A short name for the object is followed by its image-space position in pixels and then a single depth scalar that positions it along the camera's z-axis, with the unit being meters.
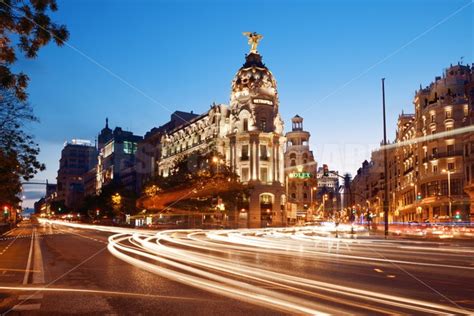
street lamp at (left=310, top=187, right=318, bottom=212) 119.38
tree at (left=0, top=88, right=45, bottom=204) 26.83
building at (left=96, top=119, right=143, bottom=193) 161.77
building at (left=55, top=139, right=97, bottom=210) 188.25
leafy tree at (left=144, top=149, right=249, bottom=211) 68.62
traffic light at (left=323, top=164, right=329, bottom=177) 40.88
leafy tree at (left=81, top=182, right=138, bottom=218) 90.31
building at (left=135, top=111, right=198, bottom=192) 115.56
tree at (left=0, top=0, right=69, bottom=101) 11.45
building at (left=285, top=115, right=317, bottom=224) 117.06
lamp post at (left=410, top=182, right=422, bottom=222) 85.40
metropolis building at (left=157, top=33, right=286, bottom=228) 83.31
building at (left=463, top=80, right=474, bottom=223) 62.86
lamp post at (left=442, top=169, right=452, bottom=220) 69.06
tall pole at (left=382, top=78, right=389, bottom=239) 36.82
